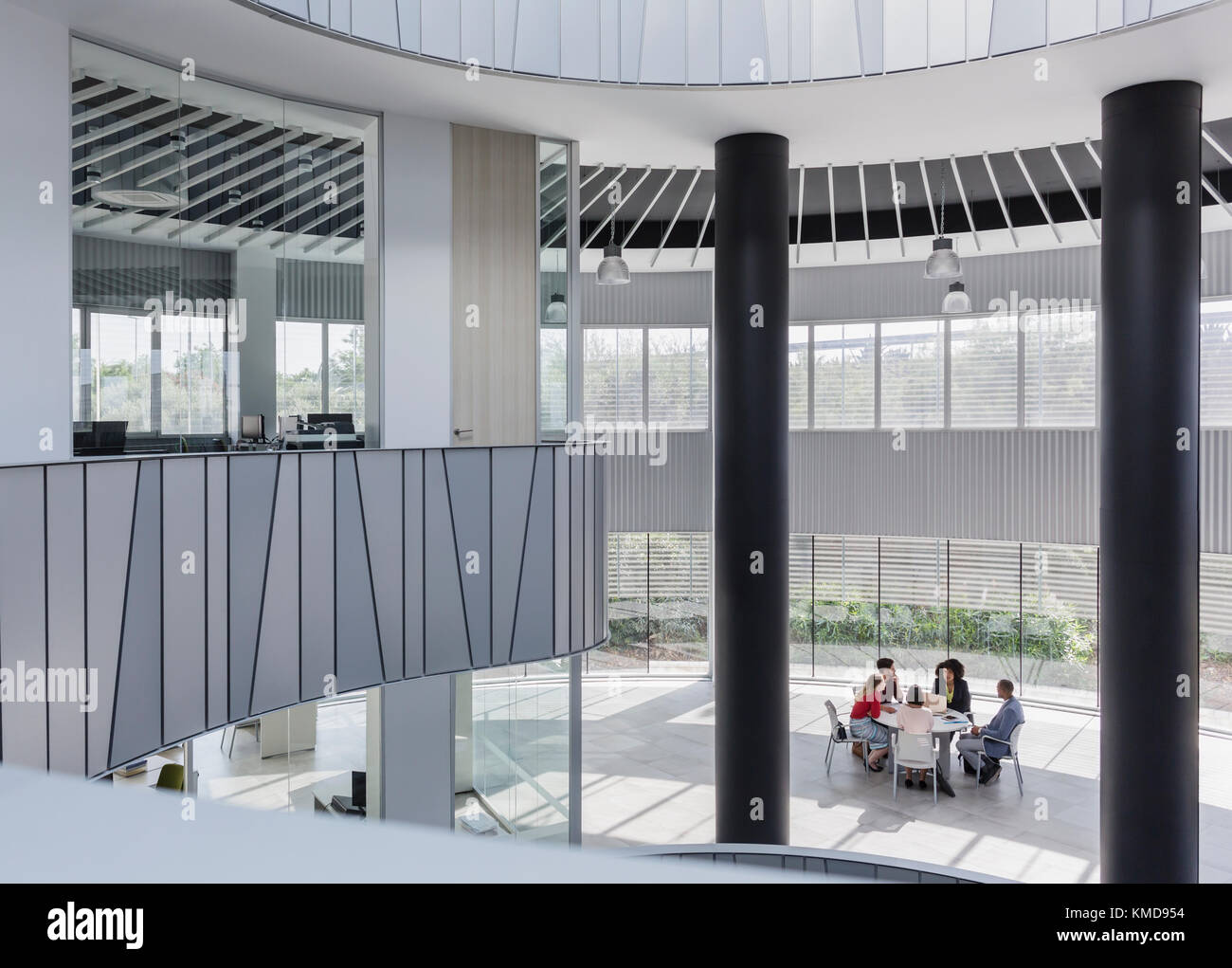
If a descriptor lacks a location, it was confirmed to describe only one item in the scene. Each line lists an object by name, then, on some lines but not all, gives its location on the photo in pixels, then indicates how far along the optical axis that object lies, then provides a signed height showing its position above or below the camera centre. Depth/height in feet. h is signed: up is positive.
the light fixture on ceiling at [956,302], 40.75 +7.63
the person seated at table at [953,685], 41.75 -9.84
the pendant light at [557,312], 30.94 +5.58
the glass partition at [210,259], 22.09 +5.88
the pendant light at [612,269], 38.45 +8.71
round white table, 37.81 -10.61
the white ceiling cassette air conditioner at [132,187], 22.27 +7.33
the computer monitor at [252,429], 24.80 +1.35
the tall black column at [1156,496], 23.54 -0.66
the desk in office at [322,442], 25.81 +1.05
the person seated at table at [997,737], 37.42 -10.94
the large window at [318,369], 25.84 +3.19
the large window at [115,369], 21.79 +2.70
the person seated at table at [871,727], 39.60 -11.08
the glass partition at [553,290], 30.76 +6.31
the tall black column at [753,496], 29.04 -0.70
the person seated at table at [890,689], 41.19 -9.81
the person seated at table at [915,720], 36.68 -9.95
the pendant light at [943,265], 36.91 +8.43
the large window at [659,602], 55.72 -7.89
